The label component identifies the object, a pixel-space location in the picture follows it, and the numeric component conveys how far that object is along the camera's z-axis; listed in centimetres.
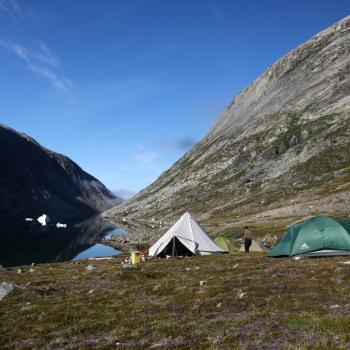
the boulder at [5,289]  2209
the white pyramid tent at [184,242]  4088
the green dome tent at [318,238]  2920
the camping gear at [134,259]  3614
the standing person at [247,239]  4104
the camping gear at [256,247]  4278
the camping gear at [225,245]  4473
